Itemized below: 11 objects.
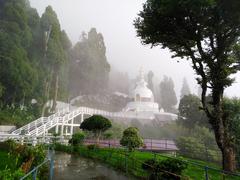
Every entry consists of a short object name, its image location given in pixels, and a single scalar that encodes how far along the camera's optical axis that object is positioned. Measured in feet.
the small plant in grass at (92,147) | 44.45
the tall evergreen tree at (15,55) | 71.69
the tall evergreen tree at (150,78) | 236.54
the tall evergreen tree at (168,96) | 185.69
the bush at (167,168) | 22.56
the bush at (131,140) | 43.94
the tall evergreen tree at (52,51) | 92.33
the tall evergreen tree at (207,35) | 30.13
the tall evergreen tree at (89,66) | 133.22
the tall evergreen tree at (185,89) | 251.02
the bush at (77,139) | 49.13
